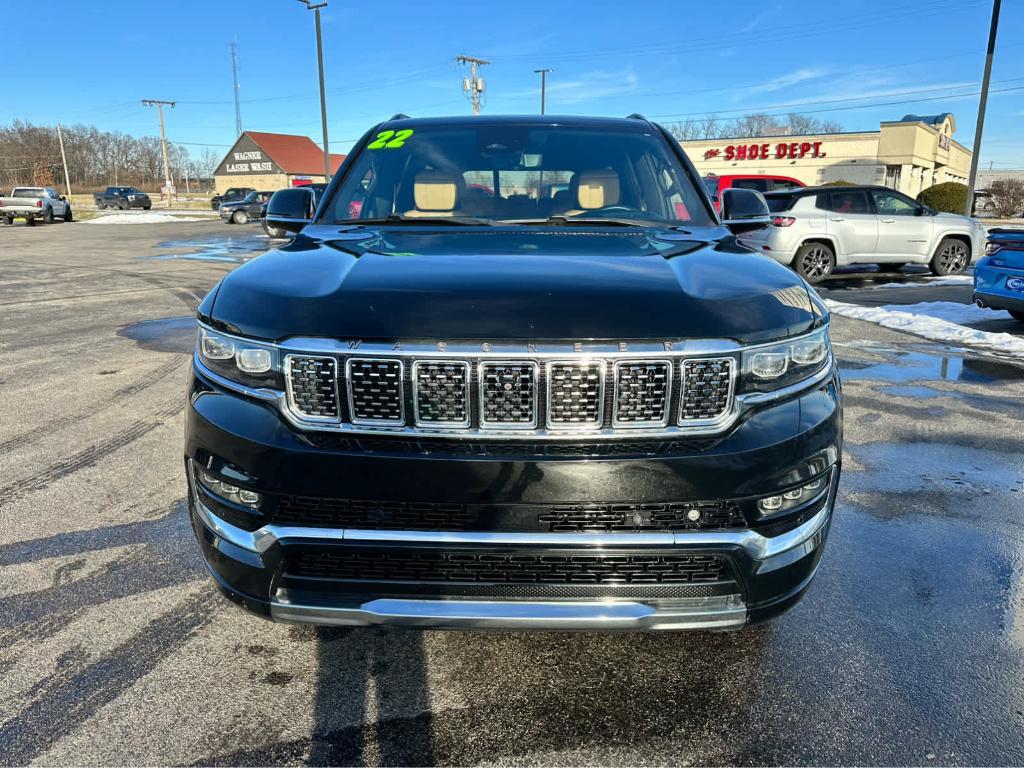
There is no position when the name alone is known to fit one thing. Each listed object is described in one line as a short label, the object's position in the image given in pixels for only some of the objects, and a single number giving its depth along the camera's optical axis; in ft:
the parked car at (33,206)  109.29
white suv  42.65
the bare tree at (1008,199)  116.06
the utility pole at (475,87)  158.92
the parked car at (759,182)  63.55
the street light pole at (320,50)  81.35
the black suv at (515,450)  6.11
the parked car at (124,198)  180.04
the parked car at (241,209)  107.45
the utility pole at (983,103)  64.13
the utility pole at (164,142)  198.64
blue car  25.70
